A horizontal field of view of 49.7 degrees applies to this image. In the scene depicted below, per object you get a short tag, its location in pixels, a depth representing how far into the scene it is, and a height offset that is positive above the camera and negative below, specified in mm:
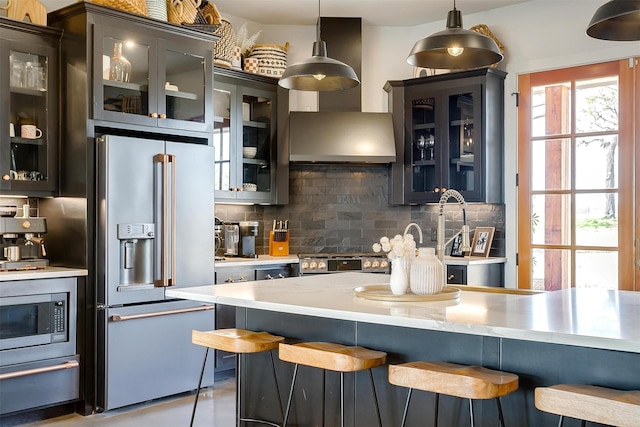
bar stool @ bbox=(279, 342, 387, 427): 2701 -558
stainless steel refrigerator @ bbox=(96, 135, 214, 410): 4332 -281
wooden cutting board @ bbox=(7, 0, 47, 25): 4332 +1325
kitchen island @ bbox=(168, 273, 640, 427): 2307 -471
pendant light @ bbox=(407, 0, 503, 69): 2936 +755
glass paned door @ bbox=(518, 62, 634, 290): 5121 +288
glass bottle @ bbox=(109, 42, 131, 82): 4504 +1002
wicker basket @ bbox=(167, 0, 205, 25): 4984 +1516
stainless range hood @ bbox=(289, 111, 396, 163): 5867 +694
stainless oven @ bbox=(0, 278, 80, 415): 3951 -739
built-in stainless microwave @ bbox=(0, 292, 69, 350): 3969 -595
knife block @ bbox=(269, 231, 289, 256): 5992 -247
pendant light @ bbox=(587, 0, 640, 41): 2520 +737
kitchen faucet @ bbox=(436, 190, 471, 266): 3232 -52
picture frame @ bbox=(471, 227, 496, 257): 5738 -191
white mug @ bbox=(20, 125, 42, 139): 4375 +558
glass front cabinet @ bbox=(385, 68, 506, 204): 5590 +690
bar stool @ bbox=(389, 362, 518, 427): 2328 -566
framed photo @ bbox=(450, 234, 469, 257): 5756 -252
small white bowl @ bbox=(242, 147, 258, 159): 5789 +561
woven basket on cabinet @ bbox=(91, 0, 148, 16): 4488 +1409
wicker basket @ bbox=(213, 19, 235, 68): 5483 +1394
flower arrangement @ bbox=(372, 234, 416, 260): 3018 -126
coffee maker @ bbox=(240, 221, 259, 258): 5672 -159
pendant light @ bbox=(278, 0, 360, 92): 3404 +734
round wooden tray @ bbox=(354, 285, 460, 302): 2906 -333
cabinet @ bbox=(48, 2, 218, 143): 4371 +981
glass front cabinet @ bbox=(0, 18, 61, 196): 4254 +701
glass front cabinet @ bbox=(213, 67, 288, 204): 5555 +672
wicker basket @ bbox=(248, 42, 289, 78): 5875 +1367
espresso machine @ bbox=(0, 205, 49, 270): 4273 -150
